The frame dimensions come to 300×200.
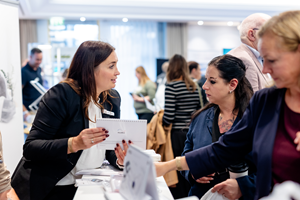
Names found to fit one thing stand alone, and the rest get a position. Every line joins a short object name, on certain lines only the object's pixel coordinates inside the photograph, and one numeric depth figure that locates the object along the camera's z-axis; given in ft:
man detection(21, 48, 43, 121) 17.54
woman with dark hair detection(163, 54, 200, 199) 10.97
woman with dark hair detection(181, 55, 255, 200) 5.45
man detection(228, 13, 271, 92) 6.75
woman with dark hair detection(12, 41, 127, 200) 5.13
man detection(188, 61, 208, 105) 16.48
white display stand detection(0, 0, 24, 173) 8.30
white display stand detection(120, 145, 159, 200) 3.08
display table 4.38
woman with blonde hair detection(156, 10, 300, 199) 3.15
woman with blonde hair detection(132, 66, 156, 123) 17.24
